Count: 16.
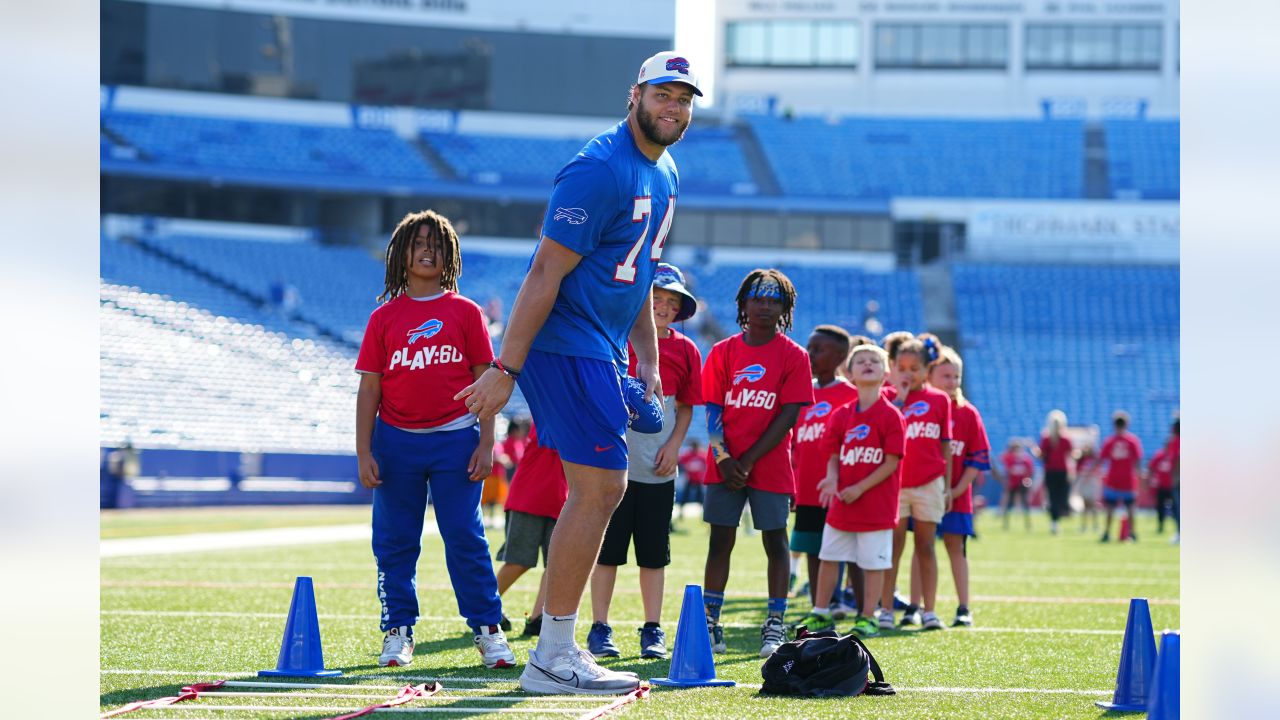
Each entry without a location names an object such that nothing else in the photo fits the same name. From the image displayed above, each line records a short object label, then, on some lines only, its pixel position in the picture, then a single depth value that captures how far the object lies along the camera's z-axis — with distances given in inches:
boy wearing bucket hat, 518.6
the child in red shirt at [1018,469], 2144.4
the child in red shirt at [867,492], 613.0
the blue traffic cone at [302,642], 443.5
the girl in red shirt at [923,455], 682.2
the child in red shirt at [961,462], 689.6
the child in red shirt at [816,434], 710.5
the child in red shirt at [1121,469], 1640.0
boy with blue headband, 557.0
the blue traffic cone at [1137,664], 390.6
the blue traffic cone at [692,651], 427.5
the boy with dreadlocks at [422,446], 485.1
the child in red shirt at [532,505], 604.7
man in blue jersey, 392.5
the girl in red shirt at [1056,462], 1838.1
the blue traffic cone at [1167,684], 305.3
